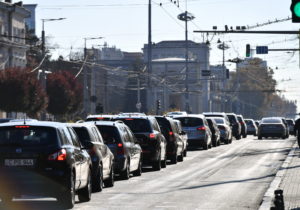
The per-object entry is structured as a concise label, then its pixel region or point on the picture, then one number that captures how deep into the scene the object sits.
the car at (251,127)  94.00
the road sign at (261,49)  71.25
